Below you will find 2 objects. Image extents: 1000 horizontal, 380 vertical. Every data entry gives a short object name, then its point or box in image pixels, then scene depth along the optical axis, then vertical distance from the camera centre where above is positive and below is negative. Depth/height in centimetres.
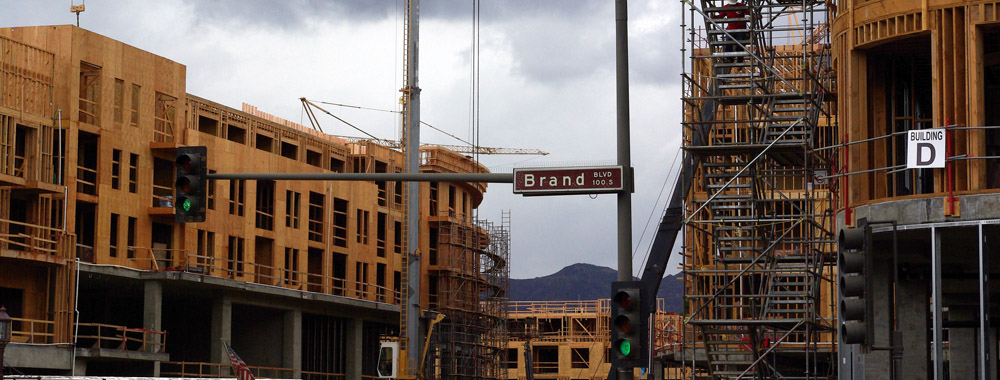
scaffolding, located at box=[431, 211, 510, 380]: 7862 +223
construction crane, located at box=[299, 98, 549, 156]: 11315 +1808
